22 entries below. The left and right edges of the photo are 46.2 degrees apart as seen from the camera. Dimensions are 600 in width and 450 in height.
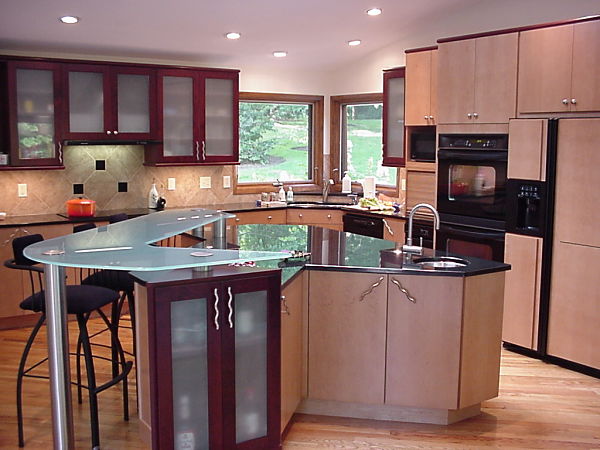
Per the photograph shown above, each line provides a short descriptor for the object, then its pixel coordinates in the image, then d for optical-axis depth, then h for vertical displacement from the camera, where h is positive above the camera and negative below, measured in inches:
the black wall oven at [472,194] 205.2 -9.6
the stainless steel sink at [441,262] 156.2 -22.3
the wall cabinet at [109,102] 238.4 +19.7
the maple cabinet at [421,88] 233.7 +25.1
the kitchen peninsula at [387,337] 148.2 -37.6
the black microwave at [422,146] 240.9 +5.6
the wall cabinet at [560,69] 179.2 +25.0
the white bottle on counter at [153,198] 263.3 -14.4
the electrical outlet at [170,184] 274.5 -9.5
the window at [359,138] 292.5 +10.2
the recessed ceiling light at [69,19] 206.3 +41.1
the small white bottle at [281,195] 290.2 -14.4
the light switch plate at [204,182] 282.8 -9.1
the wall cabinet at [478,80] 199.8 +24.4
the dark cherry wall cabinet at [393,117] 257.0 +16.6
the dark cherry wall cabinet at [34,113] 227.8 +14.8
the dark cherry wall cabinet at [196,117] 258.1 +15.9
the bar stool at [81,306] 137.6 -29.1
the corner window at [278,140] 297.1 +8.8
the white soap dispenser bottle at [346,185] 298.7 -10.1
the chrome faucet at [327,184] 304.3 -10.0
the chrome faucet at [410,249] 164.1 -20.6
